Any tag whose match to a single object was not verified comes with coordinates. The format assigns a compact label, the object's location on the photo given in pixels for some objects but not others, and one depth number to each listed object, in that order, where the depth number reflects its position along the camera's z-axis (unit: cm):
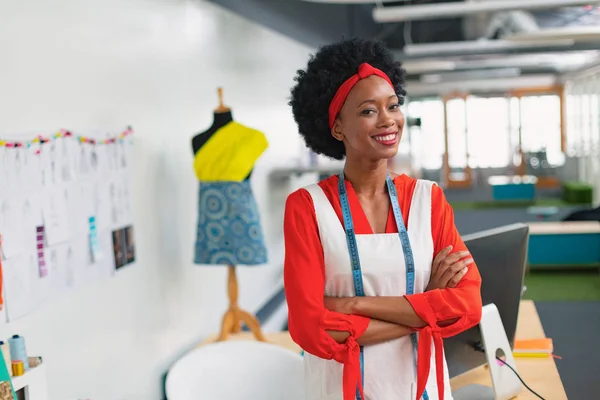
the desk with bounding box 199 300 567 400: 272
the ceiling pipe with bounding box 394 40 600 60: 1031
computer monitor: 258
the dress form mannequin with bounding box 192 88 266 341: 417
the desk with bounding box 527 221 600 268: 875
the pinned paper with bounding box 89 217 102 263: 323
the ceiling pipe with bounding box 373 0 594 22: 688
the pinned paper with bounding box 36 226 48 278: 278
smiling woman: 190
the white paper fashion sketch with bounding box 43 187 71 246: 285
